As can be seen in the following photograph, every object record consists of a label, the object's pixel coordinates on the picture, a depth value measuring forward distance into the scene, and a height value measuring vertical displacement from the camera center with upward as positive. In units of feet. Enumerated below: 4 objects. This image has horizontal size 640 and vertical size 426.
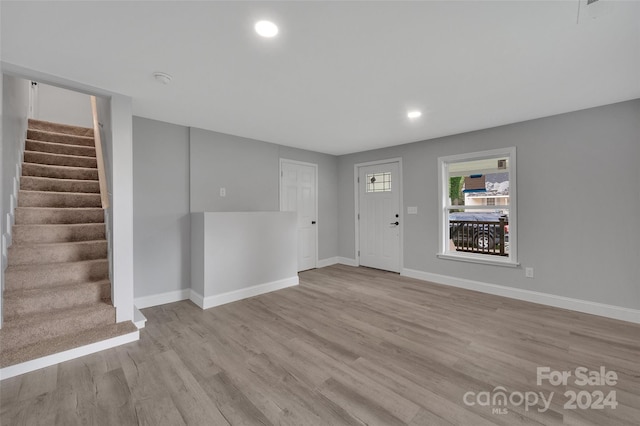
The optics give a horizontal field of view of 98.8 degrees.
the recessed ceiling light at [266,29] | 5.57 +3.81
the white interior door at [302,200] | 16.55 +0.64
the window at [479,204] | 12.32 +0.24
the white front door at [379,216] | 16.60 -0.39
